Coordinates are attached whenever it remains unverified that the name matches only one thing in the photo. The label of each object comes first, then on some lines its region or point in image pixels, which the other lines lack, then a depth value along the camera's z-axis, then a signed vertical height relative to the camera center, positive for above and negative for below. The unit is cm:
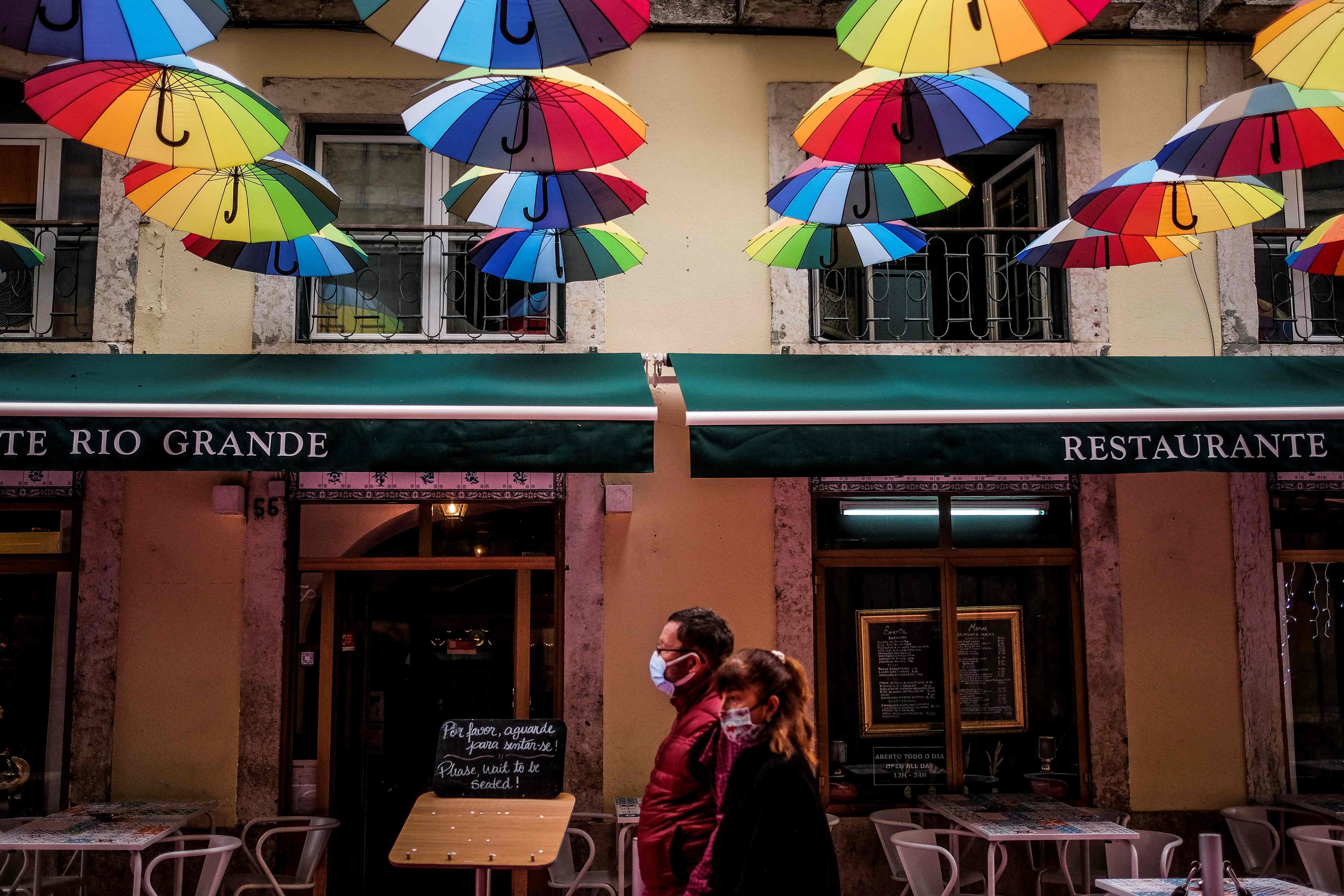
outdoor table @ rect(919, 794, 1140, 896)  536 -119
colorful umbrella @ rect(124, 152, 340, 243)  502 +187
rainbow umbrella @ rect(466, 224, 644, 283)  588 +190
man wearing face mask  353 -67
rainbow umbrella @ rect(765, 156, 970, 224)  526 +199
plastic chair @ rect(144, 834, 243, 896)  525 -132
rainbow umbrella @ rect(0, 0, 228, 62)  351 +188
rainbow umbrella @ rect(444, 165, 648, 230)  523 +199
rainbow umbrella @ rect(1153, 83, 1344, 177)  441 +193
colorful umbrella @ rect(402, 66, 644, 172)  448 +200
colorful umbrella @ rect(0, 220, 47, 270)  559 +187
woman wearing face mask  309 -57
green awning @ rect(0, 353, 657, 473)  522 +82
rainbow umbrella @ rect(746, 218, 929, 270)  589 +194
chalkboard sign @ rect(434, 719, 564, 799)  554 -83
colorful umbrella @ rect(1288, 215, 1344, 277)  540 +174
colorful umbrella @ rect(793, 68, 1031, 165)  453 +201
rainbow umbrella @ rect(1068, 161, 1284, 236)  510 +186
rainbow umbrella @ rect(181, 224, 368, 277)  579 +189
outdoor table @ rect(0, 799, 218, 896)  512 -115
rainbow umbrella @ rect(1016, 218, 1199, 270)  569 +186
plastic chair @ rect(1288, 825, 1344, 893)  524 -130
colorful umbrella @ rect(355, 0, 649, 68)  366 +196
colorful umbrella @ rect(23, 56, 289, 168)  418 +193
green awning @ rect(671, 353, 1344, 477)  529 +84
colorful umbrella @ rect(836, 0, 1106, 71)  364 +193
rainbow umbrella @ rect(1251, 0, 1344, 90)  373 +193
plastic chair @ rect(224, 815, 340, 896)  572 -141
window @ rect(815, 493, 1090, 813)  667 -31
